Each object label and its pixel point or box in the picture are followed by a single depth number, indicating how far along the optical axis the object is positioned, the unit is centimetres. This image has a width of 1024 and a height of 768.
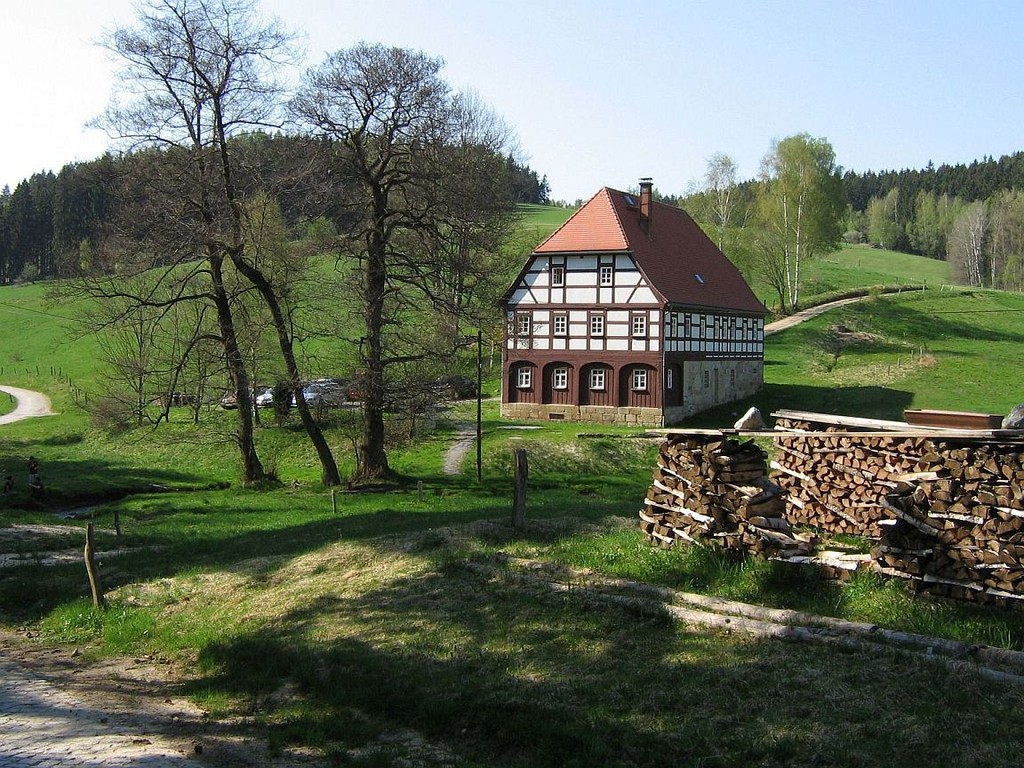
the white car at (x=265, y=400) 4430
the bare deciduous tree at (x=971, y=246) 11575
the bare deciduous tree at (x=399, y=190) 2833
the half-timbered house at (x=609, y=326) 4397
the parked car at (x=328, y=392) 3038
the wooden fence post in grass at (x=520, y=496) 1644
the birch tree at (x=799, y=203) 7319
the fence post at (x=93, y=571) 1597
